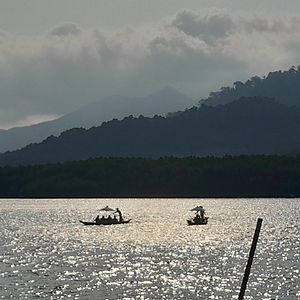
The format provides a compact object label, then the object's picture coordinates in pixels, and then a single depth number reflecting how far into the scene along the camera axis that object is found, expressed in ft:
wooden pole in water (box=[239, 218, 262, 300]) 92.73
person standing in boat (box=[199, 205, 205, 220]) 488.93
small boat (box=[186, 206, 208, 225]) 524.11
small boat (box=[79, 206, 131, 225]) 536.83
